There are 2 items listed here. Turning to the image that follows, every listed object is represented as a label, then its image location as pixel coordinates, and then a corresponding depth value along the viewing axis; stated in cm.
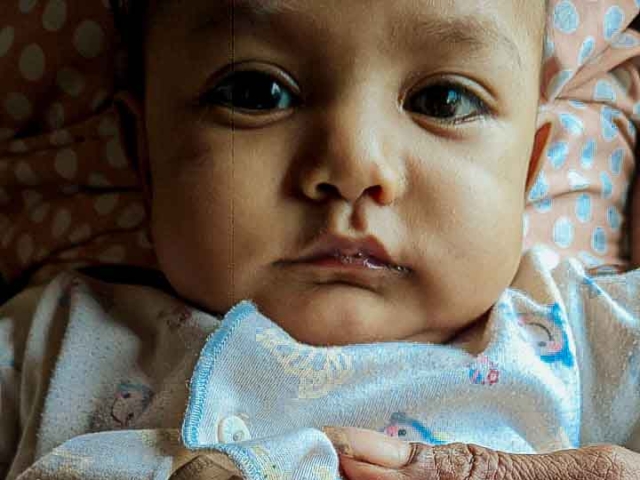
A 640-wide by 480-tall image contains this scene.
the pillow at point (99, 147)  32
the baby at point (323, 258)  23
